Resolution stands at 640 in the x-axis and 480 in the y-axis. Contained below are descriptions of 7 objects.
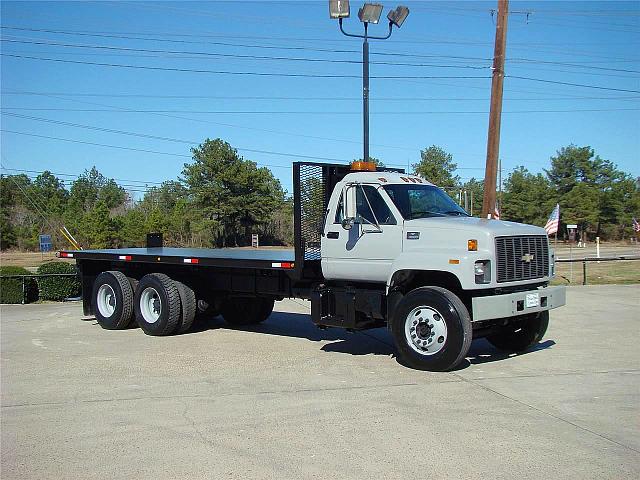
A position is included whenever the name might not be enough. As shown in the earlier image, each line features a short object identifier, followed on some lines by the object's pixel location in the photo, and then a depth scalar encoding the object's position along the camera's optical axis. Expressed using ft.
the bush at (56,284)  60.44
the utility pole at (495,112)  52.65
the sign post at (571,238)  77.84
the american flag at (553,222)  76.11
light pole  49.44
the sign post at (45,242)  146.65
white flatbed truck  27.99
